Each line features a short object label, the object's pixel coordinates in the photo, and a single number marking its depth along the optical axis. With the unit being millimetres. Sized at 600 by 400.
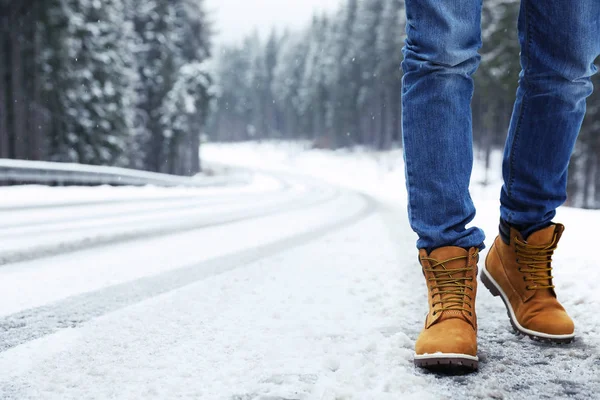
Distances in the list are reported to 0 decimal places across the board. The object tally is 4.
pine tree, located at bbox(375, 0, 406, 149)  43219
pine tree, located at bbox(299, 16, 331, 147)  56531
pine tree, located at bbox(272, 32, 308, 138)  65750
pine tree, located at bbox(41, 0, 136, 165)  17297
